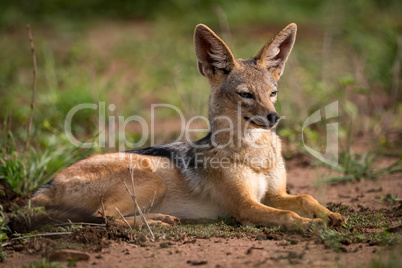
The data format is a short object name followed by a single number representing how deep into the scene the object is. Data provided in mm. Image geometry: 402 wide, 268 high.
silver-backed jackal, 10172
